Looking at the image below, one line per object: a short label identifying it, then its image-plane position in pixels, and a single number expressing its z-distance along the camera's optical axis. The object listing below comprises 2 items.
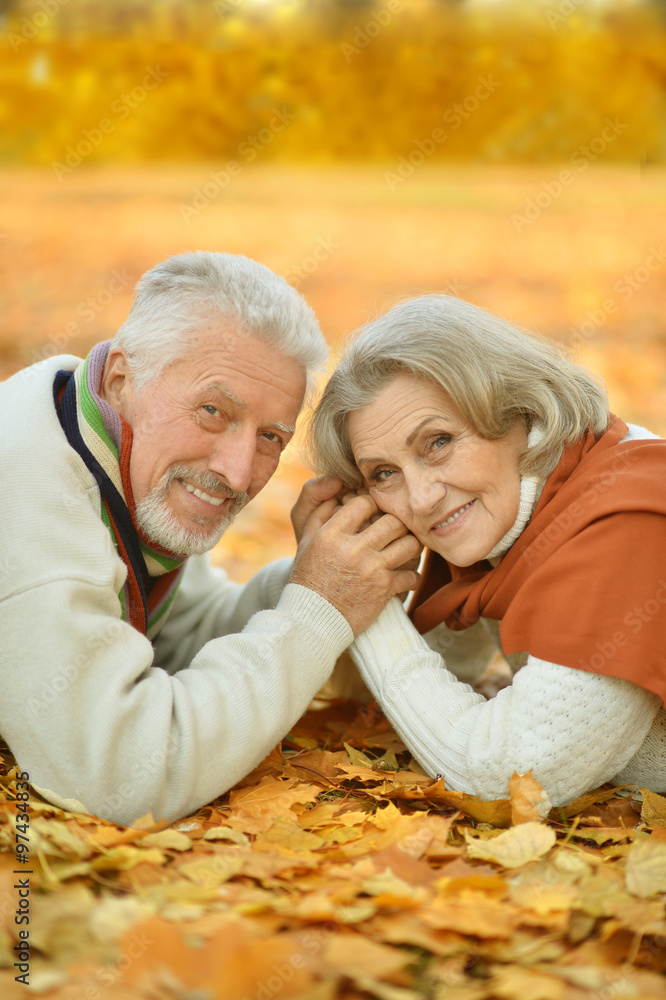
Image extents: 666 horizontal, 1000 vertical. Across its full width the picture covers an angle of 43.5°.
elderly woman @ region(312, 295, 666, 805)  2.31
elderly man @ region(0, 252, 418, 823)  2.13
